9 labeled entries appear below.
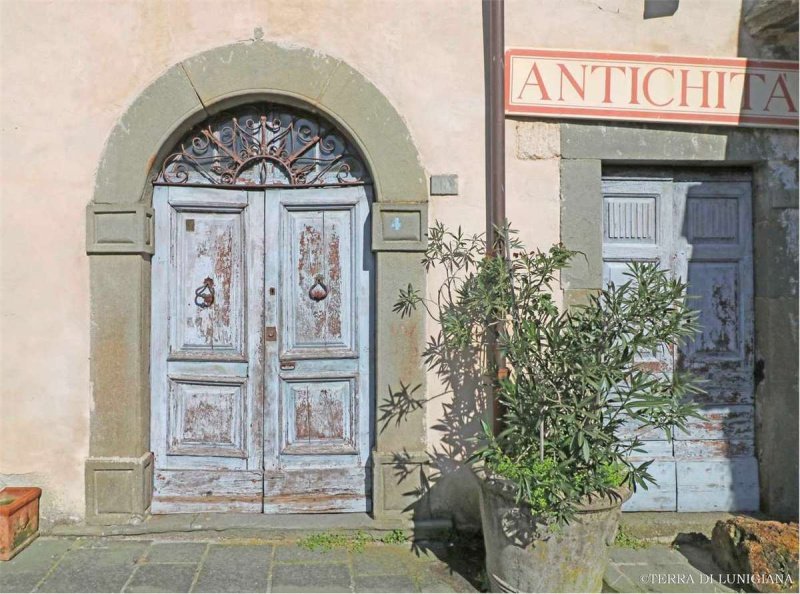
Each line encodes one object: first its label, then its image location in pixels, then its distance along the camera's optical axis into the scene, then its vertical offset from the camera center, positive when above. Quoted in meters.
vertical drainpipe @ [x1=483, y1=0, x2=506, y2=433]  3.80 +1.06
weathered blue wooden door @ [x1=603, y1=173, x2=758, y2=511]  4.15 +0.06
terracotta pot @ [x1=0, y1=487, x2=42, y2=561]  3.52 -1.21
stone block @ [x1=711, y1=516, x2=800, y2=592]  3.26 -1.30
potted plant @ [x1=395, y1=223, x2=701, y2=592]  3.04 -0.59
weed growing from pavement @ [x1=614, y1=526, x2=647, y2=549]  3.83 -1.44
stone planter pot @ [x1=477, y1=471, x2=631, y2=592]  3.06 -1.17
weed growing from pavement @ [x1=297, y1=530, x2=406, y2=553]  3.75 -1.40
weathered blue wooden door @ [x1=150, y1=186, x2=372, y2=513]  4.08 -0.30
